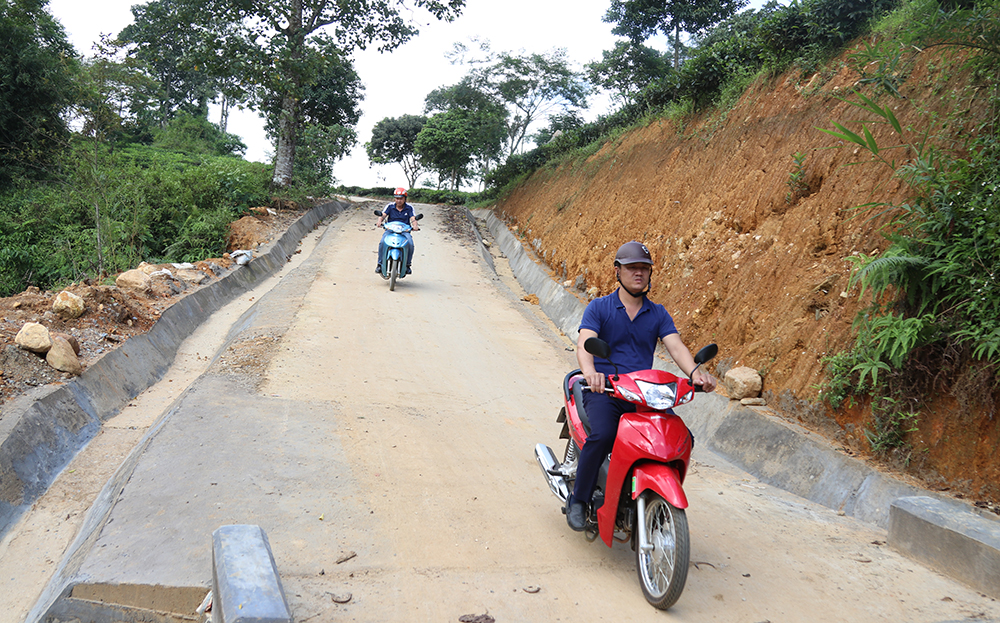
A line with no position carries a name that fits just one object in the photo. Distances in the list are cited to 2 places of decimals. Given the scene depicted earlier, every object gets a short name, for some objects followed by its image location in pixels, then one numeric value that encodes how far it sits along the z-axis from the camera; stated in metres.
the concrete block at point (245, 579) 2.70
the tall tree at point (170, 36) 17.45
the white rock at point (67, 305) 7.56
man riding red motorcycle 3.95
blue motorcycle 12.83
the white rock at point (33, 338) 6.38
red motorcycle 3.41
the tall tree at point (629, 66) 25.78
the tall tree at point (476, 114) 32.53
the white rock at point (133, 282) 9.85
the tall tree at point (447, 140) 32.91
